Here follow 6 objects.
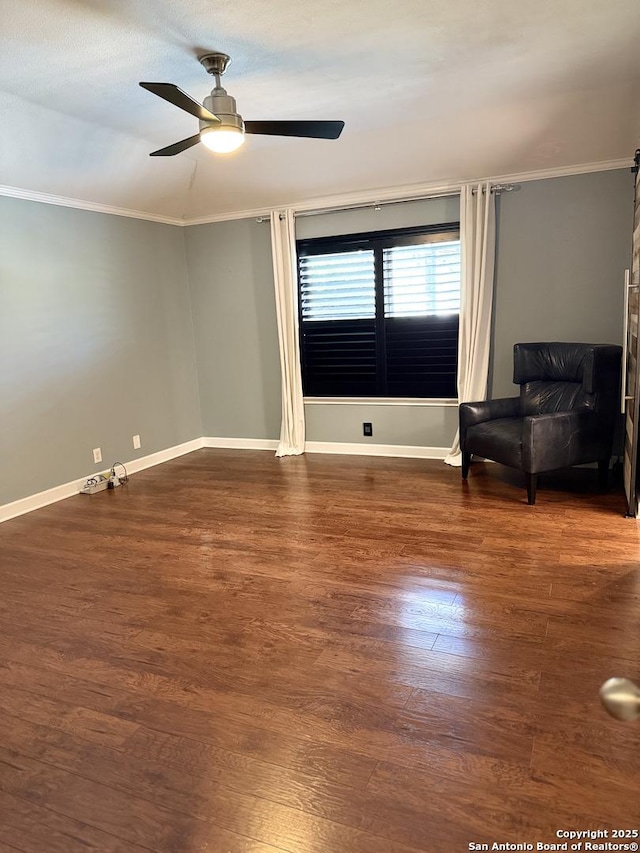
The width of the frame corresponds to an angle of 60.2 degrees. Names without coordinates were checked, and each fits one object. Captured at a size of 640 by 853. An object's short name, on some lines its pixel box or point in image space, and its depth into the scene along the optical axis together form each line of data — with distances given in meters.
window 5.12
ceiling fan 2.85
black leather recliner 3.96
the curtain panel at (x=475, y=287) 4.76
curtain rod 4.70
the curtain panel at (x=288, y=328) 5.52
